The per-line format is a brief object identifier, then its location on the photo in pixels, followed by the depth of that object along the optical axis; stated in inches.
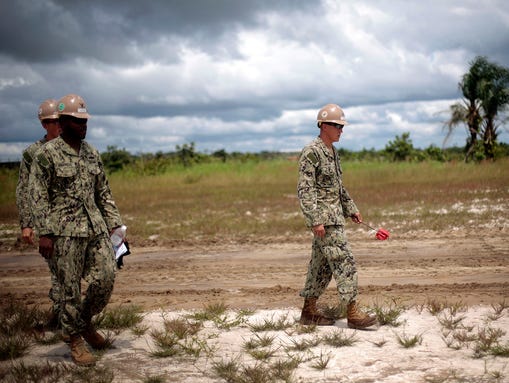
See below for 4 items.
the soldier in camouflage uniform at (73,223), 189.6
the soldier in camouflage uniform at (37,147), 237.3
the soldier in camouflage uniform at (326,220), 223.0
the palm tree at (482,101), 1365.7
